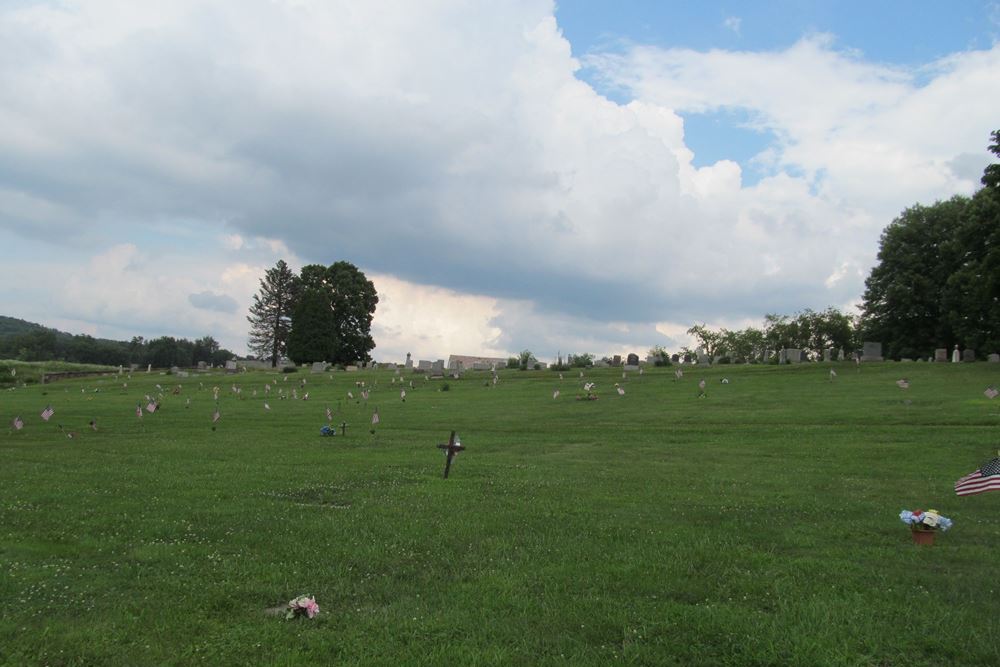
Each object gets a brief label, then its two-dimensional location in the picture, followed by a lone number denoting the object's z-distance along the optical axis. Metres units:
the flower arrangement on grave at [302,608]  6.42
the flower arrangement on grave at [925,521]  8.98
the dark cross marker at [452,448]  14.27
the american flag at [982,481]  9.75
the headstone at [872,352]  49.43
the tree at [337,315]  80.50
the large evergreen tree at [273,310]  99.06
